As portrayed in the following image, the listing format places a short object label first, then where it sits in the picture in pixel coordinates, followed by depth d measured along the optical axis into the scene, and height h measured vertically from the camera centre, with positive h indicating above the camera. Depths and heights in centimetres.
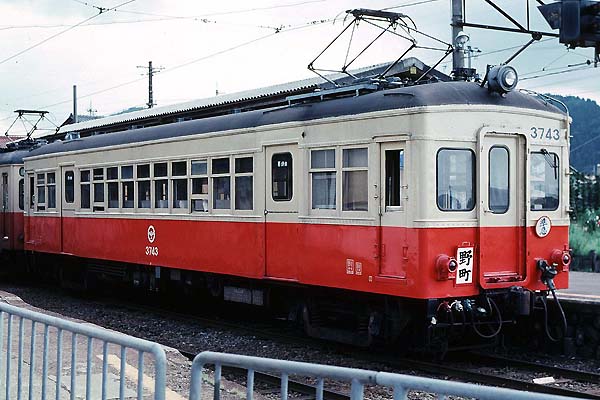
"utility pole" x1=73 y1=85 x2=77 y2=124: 4405 +482
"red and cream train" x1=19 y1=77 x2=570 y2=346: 943 -16
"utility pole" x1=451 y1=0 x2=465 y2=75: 1478 +319
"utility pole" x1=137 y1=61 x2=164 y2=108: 4355 +571
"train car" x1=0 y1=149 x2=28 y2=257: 2075 -16
